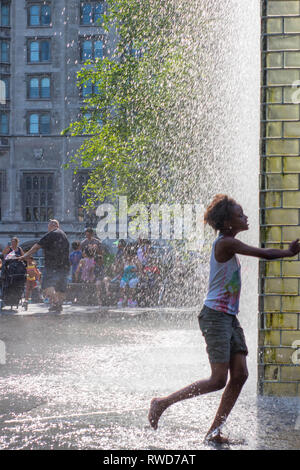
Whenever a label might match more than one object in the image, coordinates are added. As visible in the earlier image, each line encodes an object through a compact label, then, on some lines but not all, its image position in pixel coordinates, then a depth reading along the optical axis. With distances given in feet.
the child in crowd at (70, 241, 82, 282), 67.26
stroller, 55.52
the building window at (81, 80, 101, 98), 164.86
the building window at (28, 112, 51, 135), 164.55
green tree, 75.20
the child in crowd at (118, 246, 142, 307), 61.11
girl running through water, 15.39
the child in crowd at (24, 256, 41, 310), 67.96
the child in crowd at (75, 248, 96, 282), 63.72
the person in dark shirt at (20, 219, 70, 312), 50.24
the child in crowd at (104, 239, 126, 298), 61.87
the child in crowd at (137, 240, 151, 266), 63.72
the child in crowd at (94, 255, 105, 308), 61.36
